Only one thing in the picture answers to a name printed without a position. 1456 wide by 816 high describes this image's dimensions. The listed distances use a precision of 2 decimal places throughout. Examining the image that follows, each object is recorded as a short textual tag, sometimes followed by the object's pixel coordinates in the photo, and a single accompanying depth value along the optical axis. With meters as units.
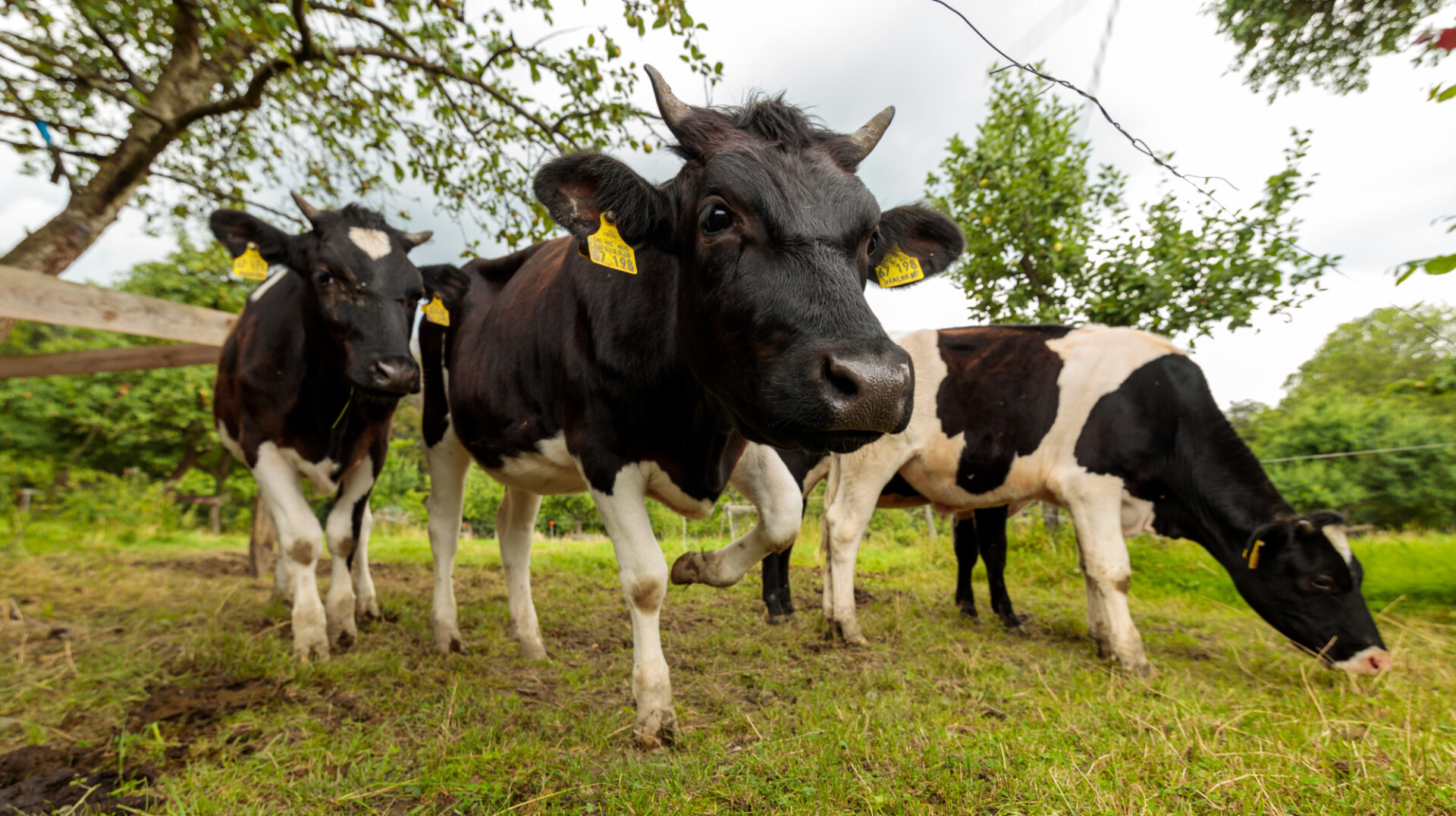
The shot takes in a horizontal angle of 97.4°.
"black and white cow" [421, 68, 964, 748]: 1.83
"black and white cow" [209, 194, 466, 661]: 3.43
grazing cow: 3.92
